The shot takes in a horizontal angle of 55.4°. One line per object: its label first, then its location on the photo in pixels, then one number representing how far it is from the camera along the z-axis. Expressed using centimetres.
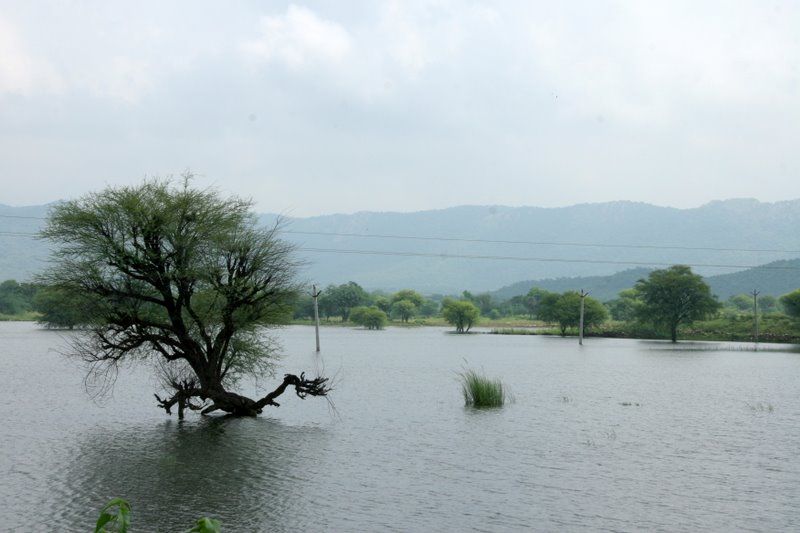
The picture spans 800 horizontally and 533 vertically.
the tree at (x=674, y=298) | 13650
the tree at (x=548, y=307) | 17138
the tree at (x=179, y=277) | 3422
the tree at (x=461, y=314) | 19538
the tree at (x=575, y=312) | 16288
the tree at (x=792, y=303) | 13250
